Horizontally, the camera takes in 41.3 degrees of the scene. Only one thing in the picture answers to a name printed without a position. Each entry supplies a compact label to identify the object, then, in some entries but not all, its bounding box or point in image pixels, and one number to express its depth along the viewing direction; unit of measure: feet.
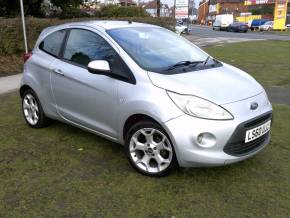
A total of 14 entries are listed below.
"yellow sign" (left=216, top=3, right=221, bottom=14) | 345.02
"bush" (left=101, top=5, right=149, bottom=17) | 83.61
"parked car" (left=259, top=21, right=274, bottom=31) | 187.62
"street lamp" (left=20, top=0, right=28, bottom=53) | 39.93
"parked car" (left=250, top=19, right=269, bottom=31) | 195.72
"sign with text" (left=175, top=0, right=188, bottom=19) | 106.22
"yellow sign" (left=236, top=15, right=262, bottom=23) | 258.37
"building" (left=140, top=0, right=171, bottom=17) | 200.85
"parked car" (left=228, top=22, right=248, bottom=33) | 167.84
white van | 191.50
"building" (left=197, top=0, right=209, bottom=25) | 395.61
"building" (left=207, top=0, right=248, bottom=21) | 354.13
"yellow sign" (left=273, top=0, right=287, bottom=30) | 184.36
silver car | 12.14
